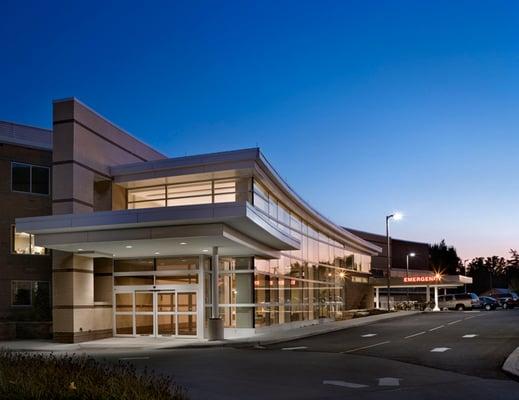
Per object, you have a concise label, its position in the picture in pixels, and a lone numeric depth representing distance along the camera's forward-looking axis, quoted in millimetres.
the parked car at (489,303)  66312
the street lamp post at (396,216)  50784
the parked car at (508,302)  68606
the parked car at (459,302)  65438
